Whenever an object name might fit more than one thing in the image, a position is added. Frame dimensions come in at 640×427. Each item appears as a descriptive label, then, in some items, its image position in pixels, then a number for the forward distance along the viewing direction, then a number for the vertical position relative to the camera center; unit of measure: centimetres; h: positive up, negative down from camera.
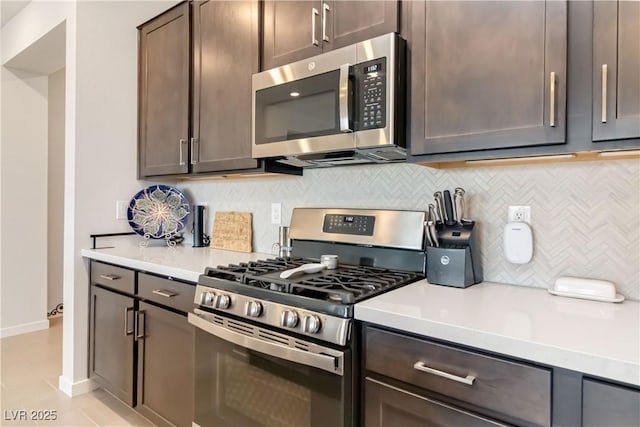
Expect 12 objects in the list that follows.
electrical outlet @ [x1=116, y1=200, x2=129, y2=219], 268 -1
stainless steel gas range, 118 -40
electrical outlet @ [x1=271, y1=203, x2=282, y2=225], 226 -3
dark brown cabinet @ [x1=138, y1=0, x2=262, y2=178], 201 +73
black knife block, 140 -18
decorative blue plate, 271 -3
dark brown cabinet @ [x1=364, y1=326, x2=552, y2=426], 89 -46
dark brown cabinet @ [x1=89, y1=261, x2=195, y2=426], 179 -73
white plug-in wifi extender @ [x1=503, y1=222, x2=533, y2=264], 141 -12
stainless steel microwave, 143 +43
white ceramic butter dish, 121 -26
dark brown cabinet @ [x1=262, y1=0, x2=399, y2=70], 151 +81
